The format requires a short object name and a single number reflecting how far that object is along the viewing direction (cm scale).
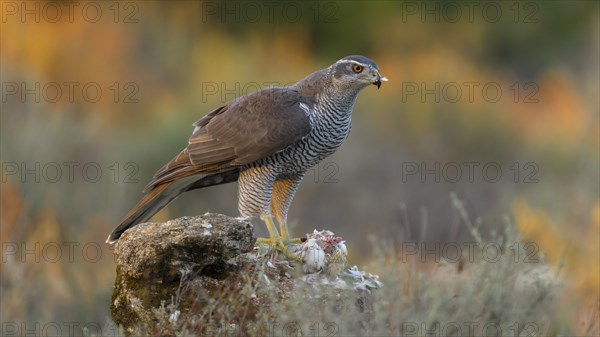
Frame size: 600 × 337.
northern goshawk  1361
